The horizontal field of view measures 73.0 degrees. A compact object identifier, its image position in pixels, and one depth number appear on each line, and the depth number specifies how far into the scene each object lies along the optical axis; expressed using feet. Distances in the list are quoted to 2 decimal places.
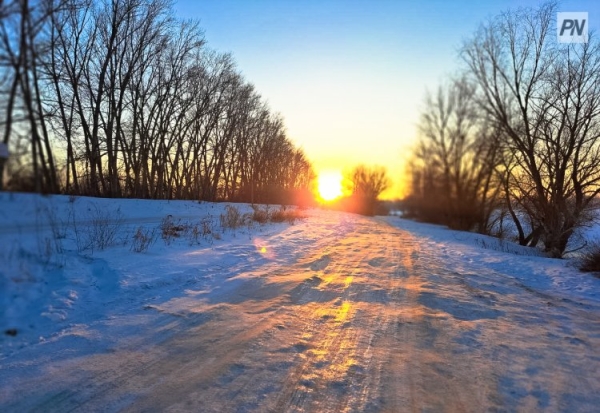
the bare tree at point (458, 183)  94.58
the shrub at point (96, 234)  28.37
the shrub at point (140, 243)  29.88
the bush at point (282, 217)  78.11
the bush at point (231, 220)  54.70
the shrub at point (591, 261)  31.42
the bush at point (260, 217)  69.56
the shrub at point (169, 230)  37.38
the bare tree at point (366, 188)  260.42
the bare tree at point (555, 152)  60.95
